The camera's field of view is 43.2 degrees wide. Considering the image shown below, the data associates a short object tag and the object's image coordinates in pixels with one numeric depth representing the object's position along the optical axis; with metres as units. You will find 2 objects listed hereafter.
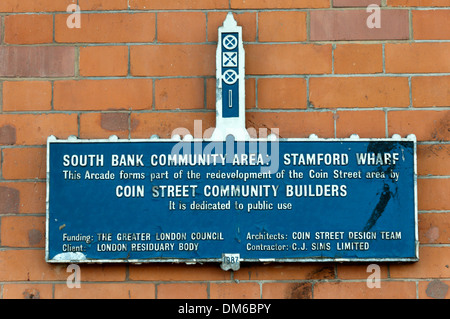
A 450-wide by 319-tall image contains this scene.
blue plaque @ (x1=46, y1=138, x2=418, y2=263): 2.62
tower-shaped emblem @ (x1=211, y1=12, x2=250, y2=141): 2.67
